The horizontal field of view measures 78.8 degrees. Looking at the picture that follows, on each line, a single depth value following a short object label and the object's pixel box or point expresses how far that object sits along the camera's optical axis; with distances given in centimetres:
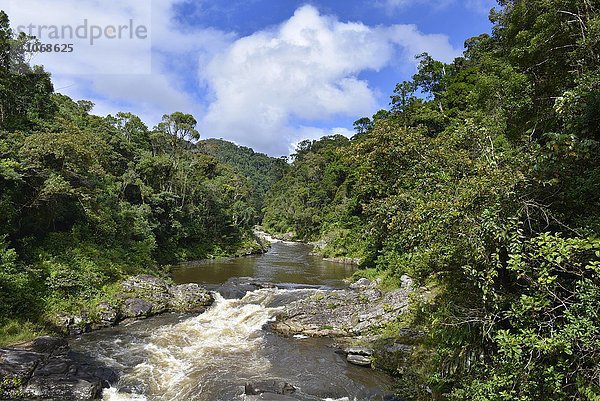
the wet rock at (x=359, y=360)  1326
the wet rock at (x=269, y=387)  1088
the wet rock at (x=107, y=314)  1709
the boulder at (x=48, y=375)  1015
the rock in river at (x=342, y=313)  1645
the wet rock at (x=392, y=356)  1244
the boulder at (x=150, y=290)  1975
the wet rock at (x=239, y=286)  2291
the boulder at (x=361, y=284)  2465
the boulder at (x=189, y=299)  2015
